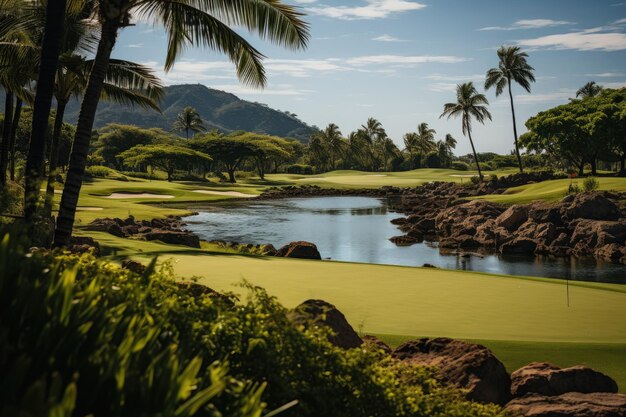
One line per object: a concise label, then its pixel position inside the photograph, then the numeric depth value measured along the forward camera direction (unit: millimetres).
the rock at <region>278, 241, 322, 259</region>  24047
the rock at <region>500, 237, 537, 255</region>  32906
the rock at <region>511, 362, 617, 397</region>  7141
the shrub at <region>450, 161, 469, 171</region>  147500
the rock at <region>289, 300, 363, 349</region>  7352
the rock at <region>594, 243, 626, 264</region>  30250
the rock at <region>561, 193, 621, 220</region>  36625
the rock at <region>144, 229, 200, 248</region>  26094
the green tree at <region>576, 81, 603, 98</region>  108044
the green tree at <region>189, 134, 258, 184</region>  102625
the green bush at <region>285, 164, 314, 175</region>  144500
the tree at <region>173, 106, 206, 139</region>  130250
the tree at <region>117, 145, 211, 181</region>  89475
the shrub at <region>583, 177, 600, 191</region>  46344
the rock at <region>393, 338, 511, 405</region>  6961
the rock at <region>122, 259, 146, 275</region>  7718
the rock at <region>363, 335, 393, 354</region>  8205
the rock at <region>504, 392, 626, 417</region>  6363
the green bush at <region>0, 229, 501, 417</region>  3188
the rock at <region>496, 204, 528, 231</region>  38344
